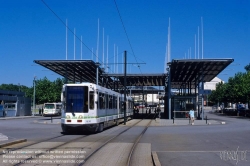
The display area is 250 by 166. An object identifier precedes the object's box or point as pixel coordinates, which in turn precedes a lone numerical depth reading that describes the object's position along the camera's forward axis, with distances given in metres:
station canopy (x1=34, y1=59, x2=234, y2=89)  42.66
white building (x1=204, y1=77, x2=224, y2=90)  134.79
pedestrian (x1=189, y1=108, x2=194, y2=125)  37.86
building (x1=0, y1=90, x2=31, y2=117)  64.19
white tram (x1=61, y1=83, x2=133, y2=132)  24.53
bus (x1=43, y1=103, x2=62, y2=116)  73.25
